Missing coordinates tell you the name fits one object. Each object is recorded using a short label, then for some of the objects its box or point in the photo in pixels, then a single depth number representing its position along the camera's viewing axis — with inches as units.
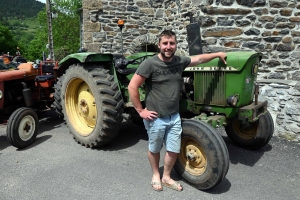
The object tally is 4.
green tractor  105.8
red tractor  153.3
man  97.7
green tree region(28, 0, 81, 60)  1235.2
